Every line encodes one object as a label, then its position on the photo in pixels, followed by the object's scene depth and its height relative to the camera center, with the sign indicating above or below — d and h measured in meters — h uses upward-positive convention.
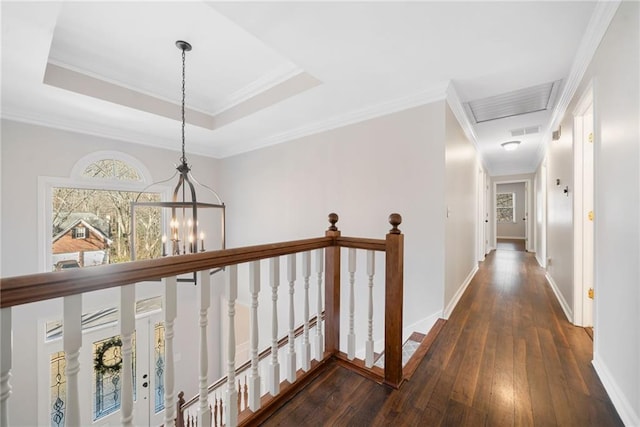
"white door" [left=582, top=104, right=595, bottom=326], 2.31 -0.07
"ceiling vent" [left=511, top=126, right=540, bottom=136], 4.01 +1.34
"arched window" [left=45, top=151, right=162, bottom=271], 3.34 -0.01
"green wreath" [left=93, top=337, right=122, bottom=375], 3.55 -2.15
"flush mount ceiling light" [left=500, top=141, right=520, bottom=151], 4.55 +1.25
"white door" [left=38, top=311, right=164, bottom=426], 3.13 -2.25
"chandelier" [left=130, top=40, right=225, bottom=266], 1.92 -0.06
